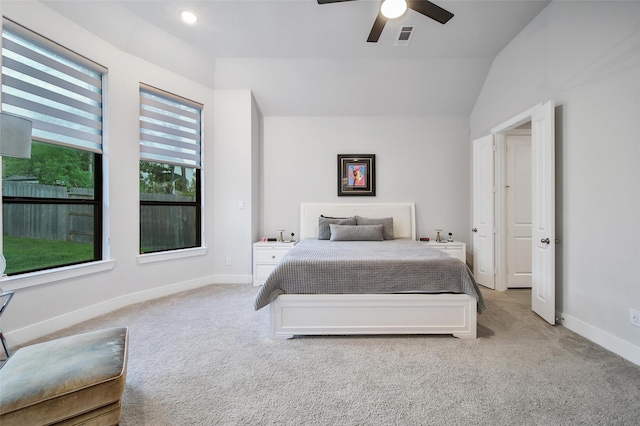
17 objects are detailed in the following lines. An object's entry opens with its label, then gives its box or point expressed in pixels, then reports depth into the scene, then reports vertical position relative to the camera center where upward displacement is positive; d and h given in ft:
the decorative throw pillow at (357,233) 12.26 -0.94
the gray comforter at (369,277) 7.38 -1.82
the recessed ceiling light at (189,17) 9.55 +7.22
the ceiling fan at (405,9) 6.70 +5.32
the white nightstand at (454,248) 13.23 -1.79
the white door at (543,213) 8.34 -0.04
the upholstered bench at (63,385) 3.62 -2.48
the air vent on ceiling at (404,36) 9.73 +6.75
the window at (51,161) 7.42 +1.72
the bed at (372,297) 7.39 -2.36
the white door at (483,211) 11.94 +0.05
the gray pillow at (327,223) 13.08 -0.51
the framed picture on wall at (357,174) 14.53 +2.12
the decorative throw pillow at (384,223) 13.17 -0.52
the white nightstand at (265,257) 12.85 -2.13
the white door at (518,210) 11.96 +0.09
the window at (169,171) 11.05 +1.88
